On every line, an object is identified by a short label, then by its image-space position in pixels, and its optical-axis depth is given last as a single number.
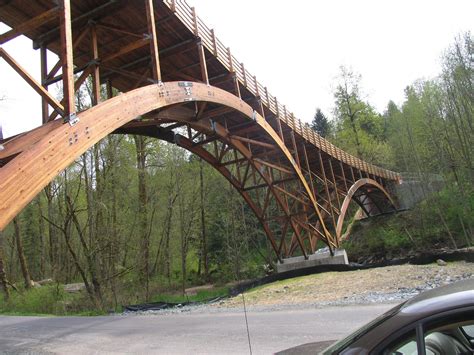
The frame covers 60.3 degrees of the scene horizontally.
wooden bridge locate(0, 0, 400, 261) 6.11
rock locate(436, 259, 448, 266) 17.64
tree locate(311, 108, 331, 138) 60.80
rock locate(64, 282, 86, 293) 25.23
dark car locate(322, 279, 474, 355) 1.85
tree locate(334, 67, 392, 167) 46.53
